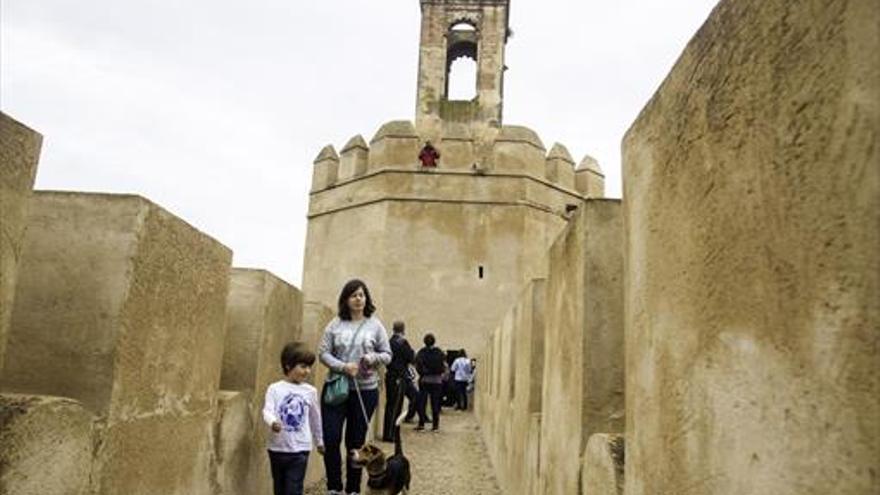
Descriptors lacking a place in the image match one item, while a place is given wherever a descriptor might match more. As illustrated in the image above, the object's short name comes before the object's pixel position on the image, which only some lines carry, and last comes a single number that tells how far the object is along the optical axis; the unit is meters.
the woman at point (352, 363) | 4.49
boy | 3.98
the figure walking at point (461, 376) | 16.66
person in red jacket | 21.86
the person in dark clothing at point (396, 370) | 8.24
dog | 4.54
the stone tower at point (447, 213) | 20.83
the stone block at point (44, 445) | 2.09
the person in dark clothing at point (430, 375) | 11.56
